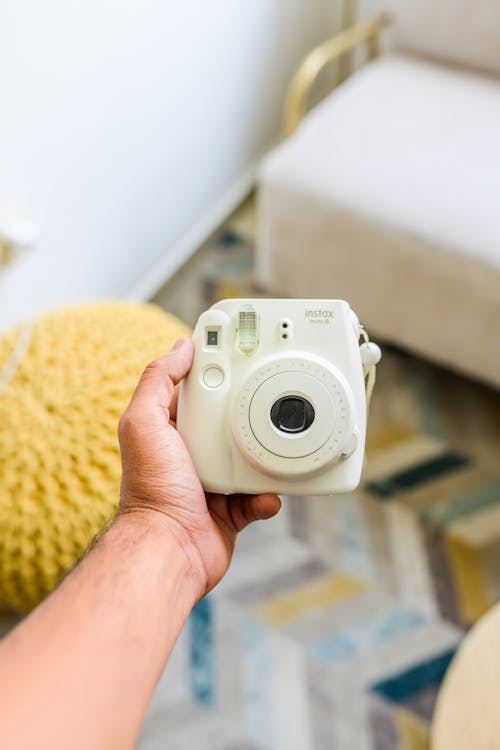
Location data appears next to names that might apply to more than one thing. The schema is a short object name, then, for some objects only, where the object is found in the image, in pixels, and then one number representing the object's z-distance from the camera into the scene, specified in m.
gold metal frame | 1.81
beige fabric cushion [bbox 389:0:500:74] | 1.80
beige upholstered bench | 1.50
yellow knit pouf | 1.05
